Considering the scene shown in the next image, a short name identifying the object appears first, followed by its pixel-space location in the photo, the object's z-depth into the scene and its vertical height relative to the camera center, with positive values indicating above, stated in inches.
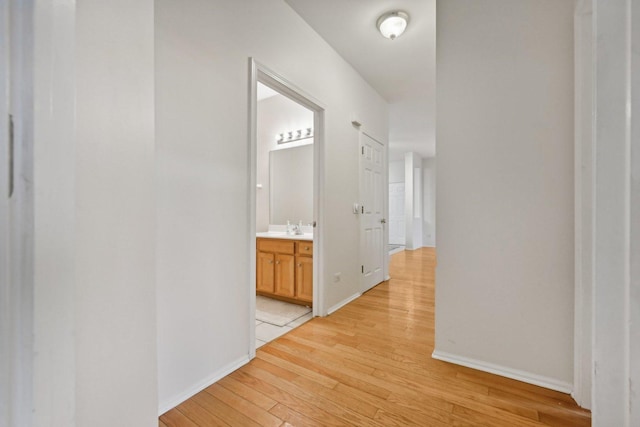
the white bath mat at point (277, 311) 102.9 -40.8
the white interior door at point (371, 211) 133.5 +0.7
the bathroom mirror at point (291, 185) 144.6 +15.2
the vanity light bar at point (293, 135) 141.9 +41.4
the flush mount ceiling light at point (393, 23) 91.2 +65.3
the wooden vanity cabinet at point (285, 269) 112.3 -24.9
